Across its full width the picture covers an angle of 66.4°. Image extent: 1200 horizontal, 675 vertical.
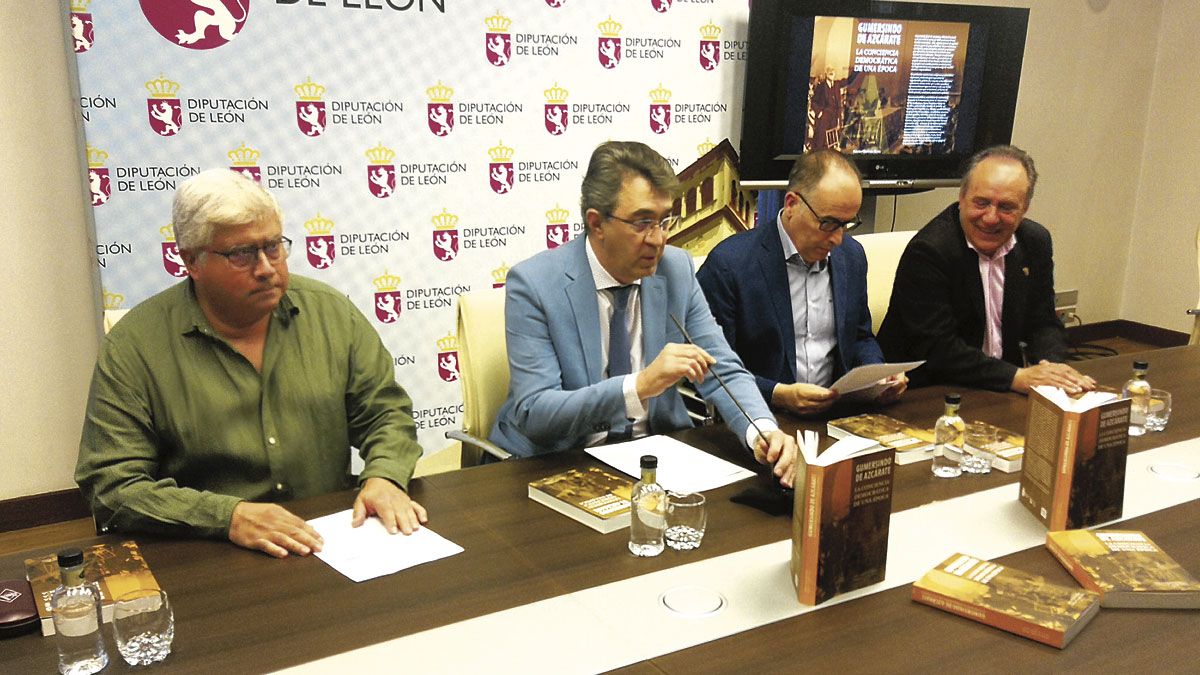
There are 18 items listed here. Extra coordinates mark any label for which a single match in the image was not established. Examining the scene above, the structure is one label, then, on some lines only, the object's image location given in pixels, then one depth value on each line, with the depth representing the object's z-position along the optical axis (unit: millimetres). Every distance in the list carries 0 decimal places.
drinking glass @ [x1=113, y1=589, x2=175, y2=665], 1213
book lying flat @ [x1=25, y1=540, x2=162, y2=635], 1321
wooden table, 1247
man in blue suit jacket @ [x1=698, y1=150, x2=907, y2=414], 2609
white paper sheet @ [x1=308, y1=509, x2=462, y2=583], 1485
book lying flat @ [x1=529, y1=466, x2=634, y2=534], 1624
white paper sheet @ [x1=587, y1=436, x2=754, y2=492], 1824
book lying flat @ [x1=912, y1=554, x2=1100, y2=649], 1292
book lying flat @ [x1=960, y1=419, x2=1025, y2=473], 1915
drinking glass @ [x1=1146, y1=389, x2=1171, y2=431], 2182
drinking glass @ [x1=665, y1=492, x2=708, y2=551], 1572
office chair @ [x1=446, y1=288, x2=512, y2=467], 2314
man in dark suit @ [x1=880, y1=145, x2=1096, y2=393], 2779
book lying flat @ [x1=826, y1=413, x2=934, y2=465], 1968
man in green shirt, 1675
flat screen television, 4043
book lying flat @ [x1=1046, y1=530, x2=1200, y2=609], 1387
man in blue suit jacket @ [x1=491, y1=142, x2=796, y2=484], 2062
